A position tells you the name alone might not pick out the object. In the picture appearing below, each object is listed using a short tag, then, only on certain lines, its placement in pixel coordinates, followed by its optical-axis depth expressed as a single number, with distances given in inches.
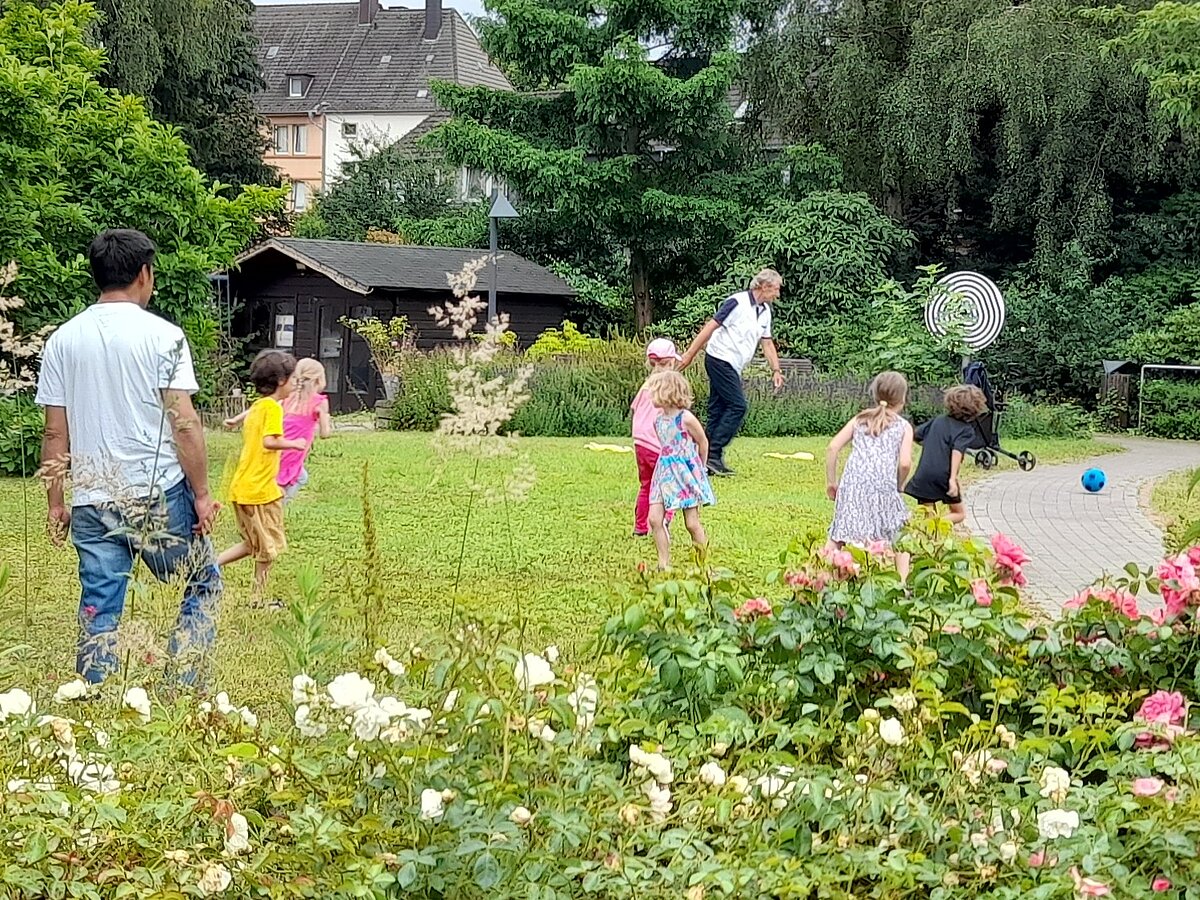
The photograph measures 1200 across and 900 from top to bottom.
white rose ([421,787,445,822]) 98.8
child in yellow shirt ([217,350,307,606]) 297.7
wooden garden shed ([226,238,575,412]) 1087.0
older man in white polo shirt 505.4
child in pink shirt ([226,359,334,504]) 330.3
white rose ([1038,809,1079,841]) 108.1
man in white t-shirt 191.8
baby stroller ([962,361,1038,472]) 645.1
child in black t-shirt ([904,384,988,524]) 353.4
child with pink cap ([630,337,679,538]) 378.0
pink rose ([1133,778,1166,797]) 112.8
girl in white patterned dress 306.2
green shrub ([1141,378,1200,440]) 991.6
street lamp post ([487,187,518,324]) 955.7
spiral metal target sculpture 951.0
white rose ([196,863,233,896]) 91.0
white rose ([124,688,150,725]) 115.6
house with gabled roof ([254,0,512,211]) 2640.3
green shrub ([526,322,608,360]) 864.9
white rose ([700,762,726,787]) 109.7
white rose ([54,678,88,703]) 119.0
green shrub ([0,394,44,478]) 495.8
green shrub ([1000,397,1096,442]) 887.1
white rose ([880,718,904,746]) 116.0
